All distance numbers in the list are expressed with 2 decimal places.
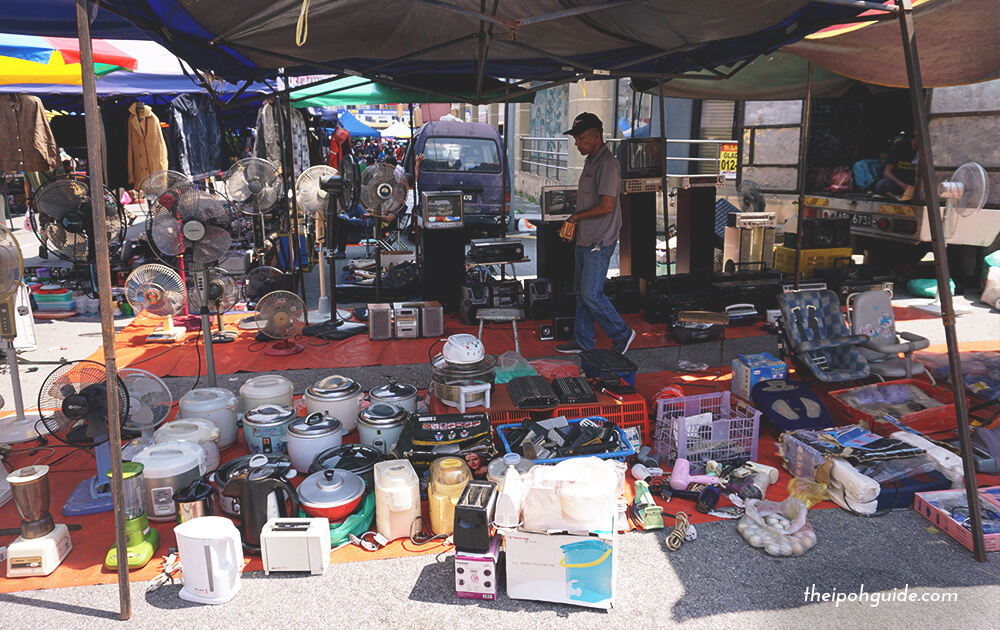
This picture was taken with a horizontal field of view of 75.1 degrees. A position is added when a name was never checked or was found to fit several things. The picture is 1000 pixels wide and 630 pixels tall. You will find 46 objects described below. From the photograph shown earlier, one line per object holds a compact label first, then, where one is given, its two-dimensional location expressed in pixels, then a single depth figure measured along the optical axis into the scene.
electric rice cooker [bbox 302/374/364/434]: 4.58
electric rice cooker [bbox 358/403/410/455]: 4.19
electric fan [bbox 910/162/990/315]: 6.81
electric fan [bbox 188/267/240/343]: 5.64
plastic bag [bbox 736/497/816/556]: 3.43
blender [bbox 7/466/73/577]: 3.20
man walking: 5.75
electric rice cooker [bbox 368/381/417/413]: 4.55
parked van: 11.66
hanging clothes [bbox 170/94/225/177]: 9.55
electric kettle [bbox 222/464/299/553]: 3.32
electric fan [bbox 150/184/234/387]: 5.04
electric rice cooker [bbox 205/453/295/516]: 3.48
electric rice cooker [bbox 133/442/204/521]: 3.61
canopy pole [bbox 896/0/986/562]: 3.33
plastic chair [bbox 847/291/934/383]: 5.39
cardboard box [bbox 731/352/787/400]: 5.23
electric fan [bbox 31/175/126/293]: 4.79
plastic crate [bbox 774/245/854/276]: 8.78
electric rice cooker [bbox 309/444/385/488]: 3.80
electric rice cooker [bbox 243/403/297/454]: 4.26
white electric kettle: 3.03
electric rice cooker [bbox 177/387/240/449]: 4.45
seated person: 9.07
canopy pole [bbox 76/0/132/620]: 2.73
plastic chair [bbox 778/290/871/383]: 5.32
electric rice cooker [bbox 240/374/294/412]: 4.68
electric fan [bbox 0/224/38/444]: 3.80
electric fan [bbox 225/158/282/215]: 6.90
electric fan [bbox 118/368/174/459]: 4.13
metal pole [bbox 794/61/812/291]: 6.68
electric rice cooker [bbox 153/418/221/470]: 4.01
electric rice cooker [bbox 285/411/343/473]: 4.05
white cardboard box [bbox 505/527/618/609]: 2.99
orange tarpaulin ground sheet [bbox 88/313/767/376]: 6.48
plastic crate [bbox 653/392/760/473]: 4.24
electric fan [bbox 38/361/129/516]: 3.57
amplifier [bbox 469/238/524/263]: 7.87
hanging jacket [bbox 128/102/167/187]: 9.19
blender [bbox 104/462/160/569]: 3.25
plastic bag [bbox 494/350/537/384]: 5.33
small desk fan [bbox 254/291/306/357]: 6.52
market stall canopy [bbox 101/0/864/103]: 4.59
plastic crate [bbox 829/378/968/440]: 4.53
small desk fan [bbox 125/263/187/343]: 6.01
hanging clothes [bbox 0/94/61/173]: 6.99
